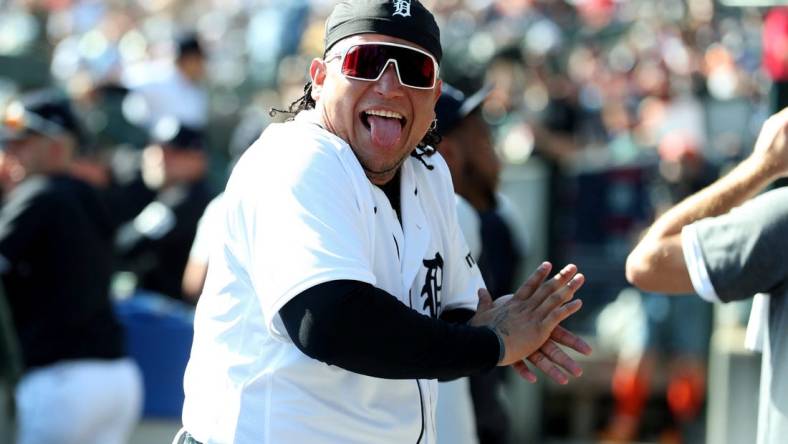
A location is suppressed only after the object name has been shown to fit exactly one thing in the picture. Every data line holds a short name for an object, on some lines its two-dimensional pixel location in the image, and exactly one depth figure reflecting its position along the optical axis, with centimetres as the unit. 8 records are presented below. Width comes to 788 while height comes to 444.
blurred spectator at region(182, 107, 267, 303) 1302
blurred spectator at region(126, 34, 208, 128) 2120
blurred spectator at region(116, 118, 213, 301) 1495
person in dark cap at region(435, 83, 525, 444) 912
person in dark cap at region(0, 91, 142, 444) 1141
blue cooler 1494
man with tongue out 543
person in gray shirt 590
